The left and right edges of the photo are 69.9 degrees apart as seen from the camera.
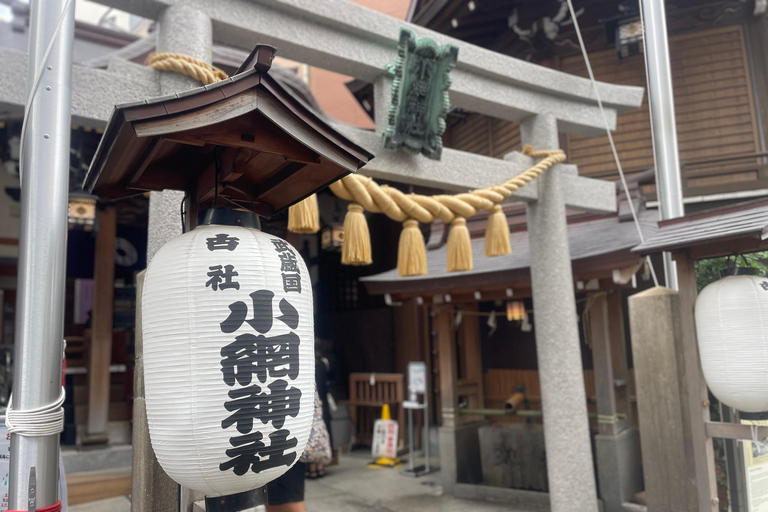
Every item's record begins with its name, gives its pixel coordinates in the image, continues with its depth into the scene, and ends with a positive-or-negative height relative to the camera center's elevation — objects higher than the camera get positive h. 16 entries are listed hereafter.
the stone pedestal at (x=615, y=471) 6.28 -1.77
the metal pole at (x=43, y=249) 2.03 +0.35
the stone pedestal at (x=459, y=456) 7.43 -1.80
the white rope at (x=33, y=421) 2.01 -0.28
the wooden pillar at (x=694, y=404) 3.67 -0.61
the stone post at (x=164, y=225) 2.67 +0.62
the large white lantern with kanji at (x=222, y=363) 1.97 -0.11
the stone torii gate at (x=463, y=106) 3.09 +1.47
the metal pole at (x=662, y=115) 4.95 +1.83
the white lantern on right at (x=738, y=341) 3.38 -0.18
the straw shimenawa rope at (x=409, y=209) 3.31 +0.89
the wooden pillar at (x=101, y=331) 7.18 +0.12
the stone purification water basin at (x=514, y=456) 7.06 -1.76
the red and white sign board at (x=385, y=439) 9.07 -1.84
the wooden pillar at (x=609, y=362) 6.52 -0.54
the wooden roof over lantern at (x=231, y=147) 1.95 +0.75
